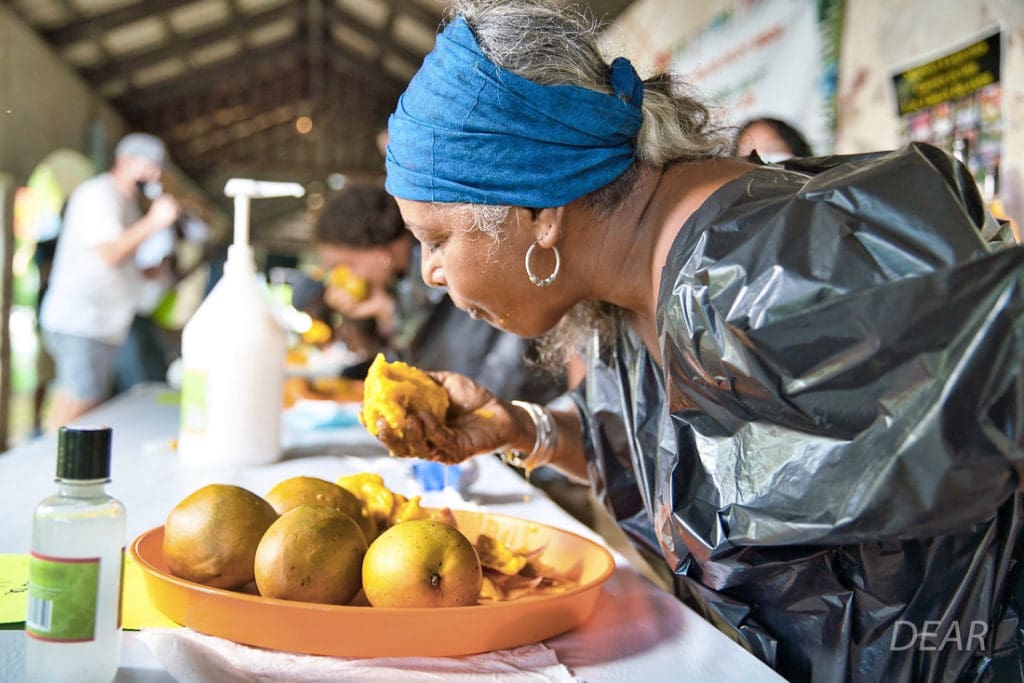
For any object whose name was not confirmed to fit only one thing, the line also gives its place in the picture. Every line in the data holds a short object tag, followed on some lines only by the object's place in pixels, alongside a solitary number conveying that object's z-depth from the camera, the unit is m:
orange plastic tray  0.73
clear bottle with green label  0.62
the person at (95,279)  4.09
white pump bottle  1.51
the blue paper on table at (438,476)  1.47
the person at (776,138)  2.64
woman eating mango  0.73
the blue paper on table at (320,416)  2.09
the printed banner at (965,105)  2.79
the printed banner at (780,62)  3.74
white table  0.79
